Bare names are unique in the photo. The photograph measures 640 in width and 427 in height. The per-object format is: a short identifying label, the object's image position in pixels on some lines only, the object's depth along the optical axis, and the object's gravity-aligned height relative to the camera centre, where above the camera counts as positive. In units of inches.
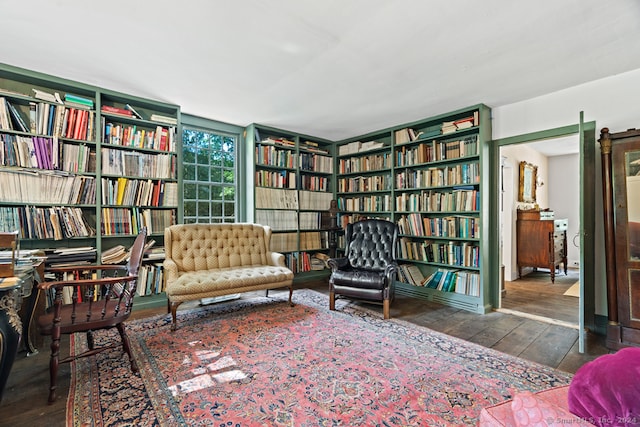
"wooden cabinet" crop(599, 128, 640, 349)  91.2 -5.3
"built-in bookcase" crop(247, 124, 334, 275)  170.6 +15.9
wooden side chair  66.6 -26.0
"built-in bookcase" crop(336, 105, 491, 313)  133.3 +10.2
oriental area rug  60.0 -42.7
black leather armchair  121.0 -24.2
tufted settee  109.6 -22.1
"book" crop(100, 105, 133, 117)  122.0 +47.2
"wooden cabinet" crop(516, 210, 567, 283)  190.7 -17.4
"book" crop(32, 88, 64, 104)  108.7 +47.4
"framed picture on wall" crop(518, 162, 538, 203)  204.1 +25.8
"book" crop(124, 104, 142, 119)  129.7 +49.7
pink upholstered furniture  27.5 -21.0
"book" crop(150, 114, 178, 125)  133.8 +47.3
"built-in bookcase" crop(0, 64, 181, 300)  104.6 +21.7
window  155.9 +23.5
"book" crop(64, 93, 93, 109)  114.6 +48.1
